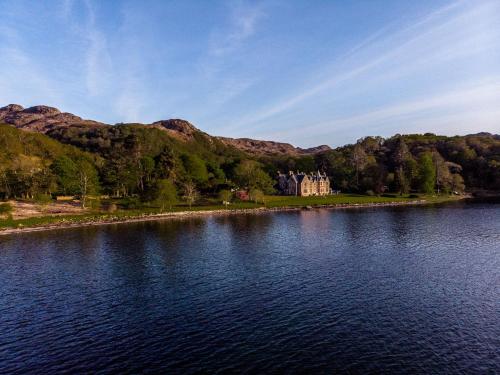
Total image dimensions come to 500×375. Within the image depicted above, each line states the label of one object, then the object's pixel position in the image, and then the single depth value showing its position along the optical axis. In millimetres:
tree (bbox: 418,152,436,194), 179125
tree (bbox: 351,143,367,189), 198925
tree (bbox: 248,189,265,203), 148125
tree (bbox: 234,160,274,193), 161000
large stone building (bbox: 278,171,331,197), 182375
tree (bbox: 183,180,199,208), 137875
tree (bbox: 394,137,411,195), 181375
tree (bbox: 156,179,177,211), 125438
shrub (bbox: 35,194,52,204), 114625
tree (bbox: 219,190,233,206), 143000
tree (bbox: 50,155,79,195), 135250
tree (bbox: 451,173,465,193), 194000
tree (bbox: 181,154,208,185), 161612
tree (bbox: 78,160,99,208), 125444
